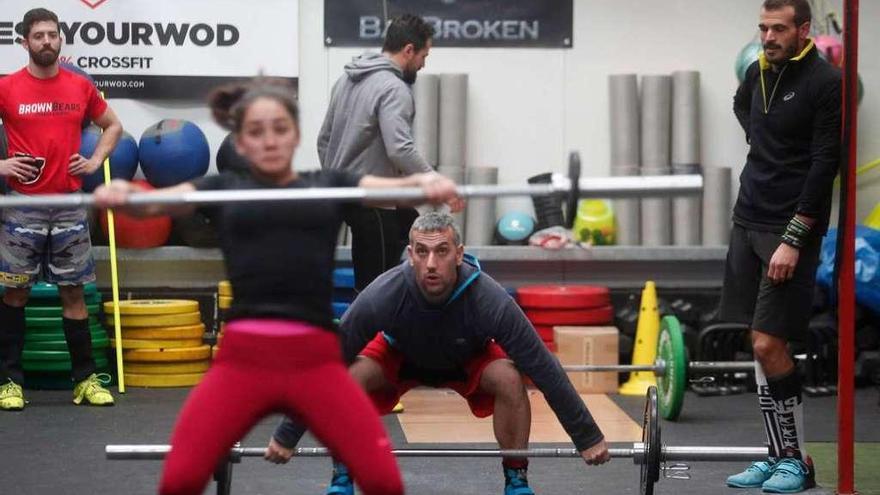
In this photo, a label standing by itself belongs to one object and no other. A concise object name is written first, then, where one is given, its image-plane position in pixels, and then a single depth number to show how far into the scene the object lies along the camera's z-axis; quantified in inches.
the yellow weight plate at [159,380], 506.2
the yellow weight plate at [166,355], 504.2
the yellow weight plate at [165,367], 507.3
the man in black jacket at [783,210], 320.0
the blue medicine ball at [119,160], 496.1
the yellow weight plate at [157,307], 504.7
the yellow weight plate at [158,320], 504.7
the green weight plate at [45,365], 490.7
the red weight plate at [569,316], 516.8
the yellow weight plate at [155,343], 505.0
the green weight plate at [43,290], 496.4
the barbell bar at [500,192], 225.3
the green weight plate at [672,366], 420.7
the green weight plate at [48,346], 489.0
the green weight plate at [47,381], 495.0
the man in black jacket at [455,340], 303.1
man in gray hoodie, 393.5
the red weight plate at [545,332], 518.8
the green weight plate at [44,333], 490.7
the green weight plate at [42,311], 492.4
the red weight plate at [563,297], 515.9
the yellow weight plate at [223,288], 514.8
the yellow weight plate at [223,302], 513.9
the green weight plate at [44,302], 497.3
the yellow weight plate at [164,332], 504.7
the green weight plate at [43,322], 491.5
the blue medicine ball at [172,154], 509.9
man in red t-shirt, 445.7
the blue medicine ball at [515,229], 540.3
